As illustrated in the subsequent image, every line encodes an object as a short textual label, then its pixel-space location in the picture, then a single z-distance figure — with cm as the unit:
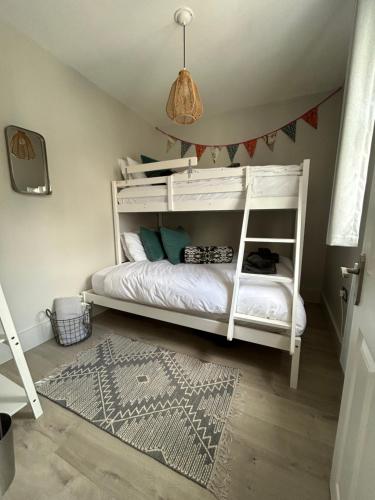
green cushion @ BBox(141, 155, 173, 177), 245
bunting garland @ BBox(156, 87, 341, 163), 232
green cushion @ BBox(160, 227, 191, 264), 222
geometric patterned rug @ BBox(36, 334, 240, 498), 98
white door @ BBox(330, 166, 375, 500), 53
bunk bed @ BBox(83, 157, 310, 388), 139
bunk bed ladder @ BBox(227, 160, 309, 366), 130
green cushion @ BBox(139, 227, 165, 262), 233
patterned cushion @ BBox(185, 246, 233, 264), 219
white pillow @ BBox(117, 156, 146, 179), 240
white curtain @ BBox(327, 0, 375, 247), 92
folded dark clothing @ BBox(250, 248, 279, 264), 214
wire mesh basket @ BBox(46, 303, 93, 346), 181
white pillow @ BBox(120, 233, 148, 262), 237
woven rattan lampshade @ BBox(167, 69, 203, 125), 149
